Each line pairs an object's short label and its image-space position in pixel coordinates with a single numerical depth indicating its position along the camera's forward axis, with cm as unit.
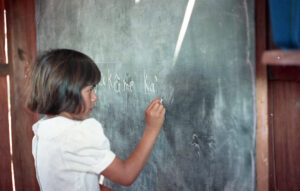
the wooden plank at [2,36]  206
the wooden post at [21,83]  204
